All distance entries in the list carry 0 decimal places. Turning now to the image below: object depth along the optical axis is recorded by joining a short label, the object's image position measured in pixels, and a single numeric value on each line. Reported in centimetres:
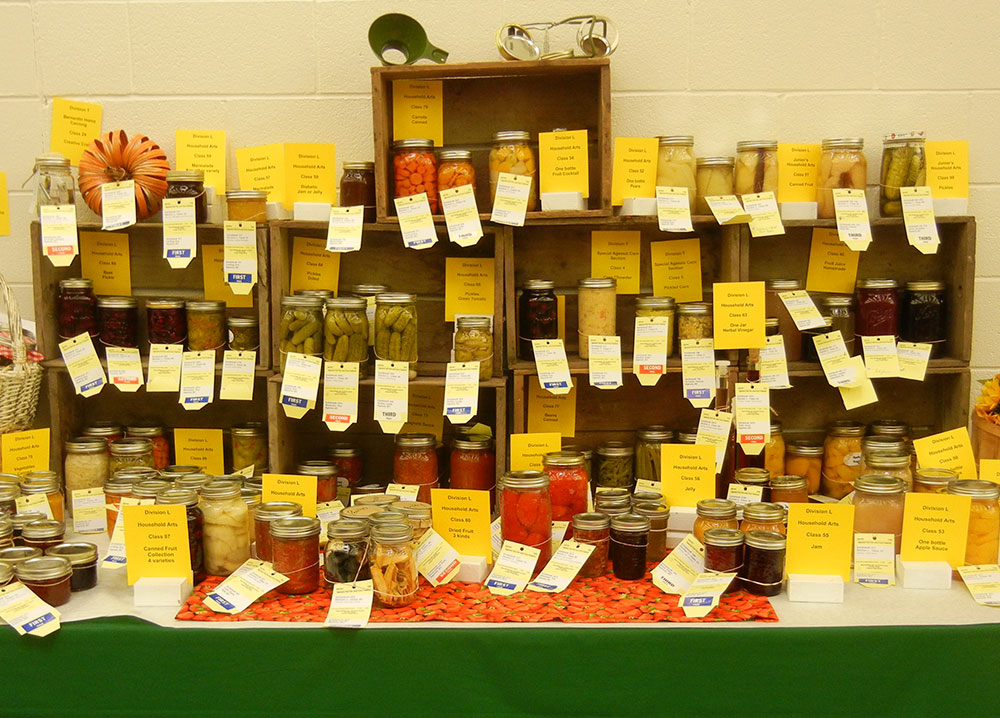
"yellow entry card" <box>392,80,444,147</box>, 255
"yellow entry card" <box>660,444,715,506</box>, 210
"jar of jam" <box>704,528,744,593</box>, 180
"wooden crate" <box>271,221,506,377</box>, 265
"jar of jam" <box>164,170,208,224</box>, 244
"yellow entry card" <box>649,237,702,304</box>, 262
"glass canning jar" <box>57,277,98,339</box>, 252
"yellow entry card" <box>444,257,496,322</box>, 261
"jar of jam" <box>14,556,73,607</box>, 172
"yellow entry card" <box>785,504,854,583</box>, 181
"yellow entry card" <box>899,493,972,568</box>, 185
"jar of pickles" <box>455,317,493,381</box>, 234
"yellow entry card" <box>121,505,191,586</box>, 180
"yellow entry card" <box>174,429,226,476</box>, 264
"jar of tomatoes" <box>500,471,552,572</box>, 189
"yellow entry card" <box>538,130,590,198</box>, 239
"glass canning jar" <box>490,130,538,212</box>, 238
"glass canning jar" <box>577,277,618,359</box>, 243
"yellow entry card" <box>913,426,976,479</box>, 217
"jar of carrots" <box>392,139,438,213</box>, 239
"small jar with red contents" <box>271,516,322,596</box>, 177
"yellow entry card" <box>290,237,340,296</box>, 261
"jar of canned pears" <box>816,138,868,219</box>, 241
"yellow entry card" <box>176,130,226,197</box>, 262
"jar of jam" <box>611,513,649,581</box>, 189
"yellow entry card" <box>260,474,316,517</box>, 204
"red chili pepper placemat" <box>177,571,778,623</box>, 169
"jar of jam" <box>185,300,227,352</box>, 246
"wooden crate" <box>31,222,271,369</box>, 243
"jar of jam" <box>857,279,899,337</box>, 243
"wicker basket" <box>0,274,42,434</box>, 241
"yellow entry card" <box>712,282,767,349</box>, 234
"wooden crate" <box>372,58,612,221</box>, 257
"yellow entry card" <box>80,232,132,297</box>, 268
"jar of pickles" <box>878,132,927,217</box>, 241
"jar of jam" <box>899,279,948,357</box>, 245
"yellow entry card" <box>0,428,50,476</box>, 241
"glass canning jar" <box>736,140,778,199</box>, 243
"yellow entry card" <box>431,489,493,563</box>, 192
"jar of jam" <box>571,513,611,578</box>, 192
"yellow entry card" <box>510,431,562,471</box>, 215
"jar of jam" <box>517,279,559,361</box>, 244
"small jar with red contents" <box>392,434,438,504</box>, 243
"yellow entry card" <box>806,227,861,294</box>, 260
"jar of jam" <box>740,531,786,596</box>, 178
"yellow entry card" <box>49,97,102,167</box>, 263
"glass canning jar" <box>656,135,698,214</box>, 244
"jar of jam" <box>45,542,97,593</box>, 182
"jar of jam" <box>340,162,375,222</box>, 243
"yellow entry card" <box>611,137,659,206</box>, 245
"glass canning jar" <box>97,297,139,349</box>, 252
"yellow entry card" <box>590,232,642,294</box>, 263
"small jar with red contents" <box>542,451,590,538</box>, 210
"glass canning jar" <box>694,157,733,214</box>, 243
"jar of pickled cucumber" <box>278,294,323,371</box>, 235
